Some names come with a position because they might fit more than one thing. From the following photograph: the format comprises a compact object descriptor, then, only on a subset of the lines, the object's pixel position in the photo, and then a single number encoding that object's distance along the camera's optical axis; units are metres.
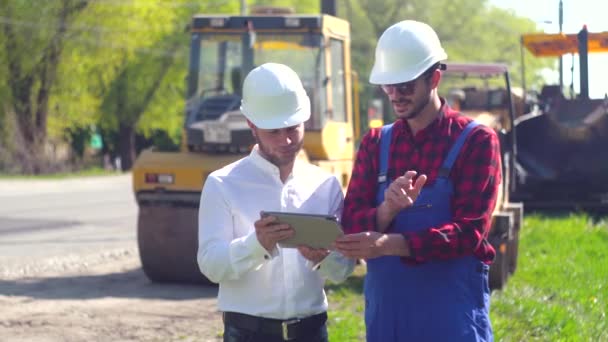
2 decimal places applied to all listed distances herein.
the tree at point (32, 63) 39.59
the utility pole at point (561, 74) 14.36
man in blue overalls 3.69
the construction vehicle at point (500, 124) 9.84
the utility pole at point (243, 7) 26.50
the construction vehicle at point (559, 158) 16.27
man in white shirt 3.95
